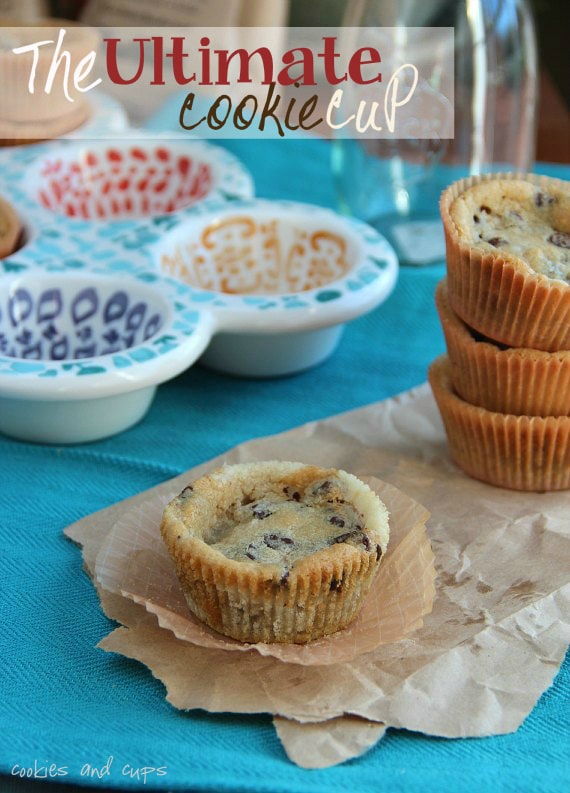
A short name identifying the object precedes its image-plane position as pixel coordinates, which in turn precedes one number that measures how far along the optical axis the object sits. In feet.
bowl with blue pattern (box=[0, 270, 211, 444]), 3.08
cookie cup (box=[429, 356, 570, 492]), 3.04
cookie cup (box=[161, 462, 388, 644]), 2.77
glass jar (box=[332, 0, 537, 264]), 3.72
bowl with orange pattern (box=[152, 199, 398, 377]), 3.24
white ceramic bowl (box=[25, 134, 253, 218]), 3.68
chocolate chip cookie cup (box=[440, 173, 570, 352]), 2.95
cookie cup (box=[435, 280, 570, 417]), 2.99
